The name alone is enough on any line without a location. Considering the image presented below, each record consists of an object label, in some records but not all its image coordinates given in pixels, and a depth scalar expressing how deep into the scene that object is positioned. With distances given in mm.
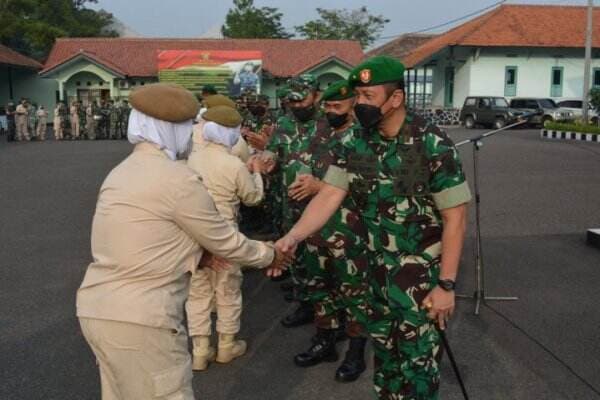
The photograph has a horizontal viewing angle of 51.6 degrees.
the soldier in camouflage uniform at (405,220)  2602
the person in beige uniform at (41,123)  27547
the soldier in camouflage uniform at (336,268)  3949
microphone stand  4738
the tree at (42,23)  42000
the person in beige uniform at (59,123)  27406
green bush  21281
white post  23603
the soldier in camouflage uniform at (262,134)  7211
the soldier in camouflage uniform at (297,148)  4641
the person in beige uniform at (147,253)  2248
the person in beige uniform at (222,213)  4184
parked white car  27522
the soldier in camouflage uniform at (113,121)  27858
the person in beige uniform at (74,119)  27406
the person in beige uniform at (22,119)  26281
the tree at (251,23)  54688
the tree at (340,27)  57062
